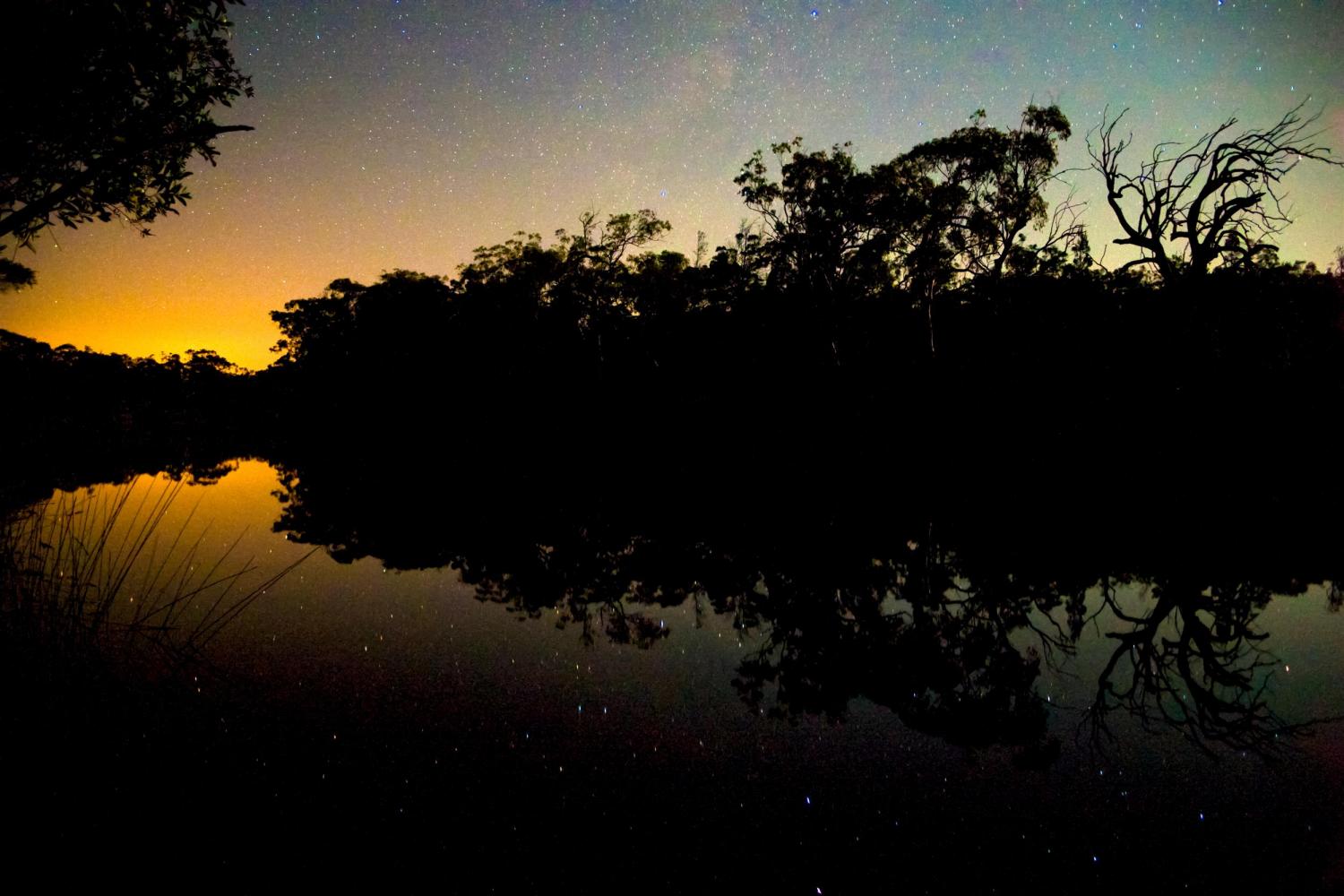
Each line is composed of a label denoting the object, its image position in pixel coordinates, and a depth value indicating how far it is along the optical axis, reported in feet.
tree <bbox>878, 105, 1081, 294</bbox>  72.18
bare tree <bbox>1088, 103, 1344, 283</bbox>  43.78
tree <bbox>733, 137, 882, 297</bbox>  82.38
